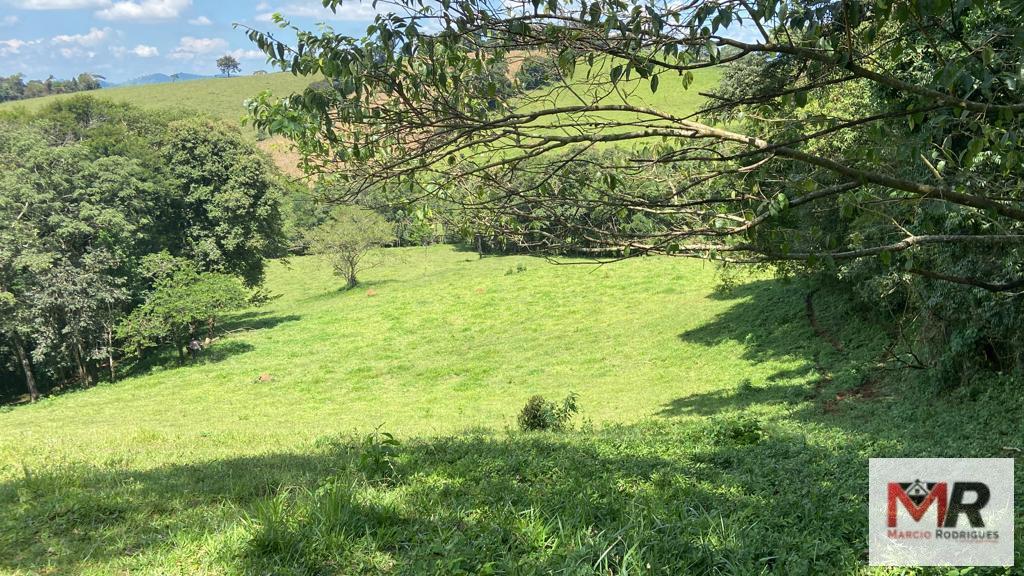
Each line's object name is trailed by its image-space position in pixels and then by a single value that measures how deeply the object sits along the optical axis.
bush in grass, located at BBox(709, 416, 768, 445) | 7.95
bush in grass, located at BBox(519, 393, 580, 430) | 12.04
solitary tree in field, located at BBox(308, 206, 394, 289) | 43.66
